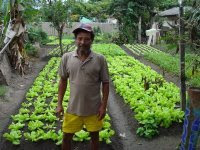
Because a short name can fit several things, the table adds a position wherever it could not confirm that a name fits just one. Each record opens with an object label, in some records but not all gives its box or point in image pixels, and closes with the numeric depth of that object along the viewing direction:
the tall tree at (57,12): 11.55
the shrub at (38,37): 13.97
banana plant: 8.19
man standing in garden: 3.05
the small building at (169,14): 17.43
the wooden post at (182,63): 4.29
